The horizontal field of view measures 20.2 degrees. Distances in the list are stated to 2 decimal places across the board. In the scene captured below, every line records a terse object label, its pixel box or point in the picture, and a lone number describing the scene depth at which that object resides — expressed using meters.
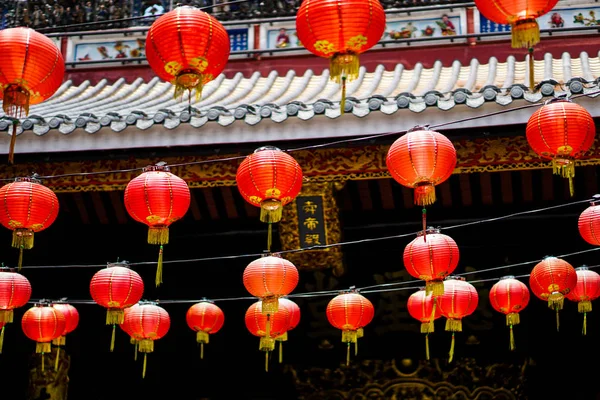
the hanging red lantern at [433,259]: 12.04
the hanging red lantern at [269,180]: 11.29
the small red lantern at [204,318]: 15.06
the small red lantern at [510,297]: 13.66
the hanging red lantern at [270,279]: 12.87
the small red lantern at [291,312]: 14.41
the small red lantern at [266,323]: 14.11
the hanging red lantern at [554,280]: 12.61
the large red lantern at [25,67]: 10.04
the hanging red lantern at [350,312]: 13.97
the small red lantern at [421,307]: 14.02
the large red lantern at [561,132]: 10.63
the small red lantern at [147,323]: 14.41
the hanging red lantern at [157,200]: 11.55
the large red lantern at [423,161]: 10.81
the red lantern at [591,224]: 11.76
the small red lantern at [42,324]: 14.29
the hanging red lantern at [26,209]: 11.79
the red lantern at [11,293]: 13.29
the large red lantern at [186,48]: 10.01
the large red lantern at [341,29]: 9.38
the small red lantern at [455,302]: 13.30
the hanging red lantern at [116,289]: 13.08
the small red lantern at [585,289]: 13.32
